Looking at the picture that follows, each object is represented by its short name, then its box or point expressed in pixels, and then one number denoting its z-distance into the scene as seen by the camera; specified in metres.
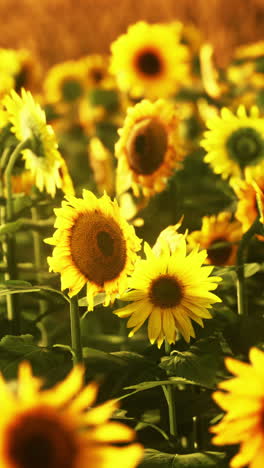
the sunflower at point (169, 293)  2.56
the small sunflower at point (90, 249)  2.55
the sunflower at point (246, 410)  2.20
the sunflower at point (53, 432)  2.10
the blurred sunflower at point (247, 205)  2.82
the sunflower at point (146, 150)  3.01
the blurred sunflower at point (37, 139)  2.77
